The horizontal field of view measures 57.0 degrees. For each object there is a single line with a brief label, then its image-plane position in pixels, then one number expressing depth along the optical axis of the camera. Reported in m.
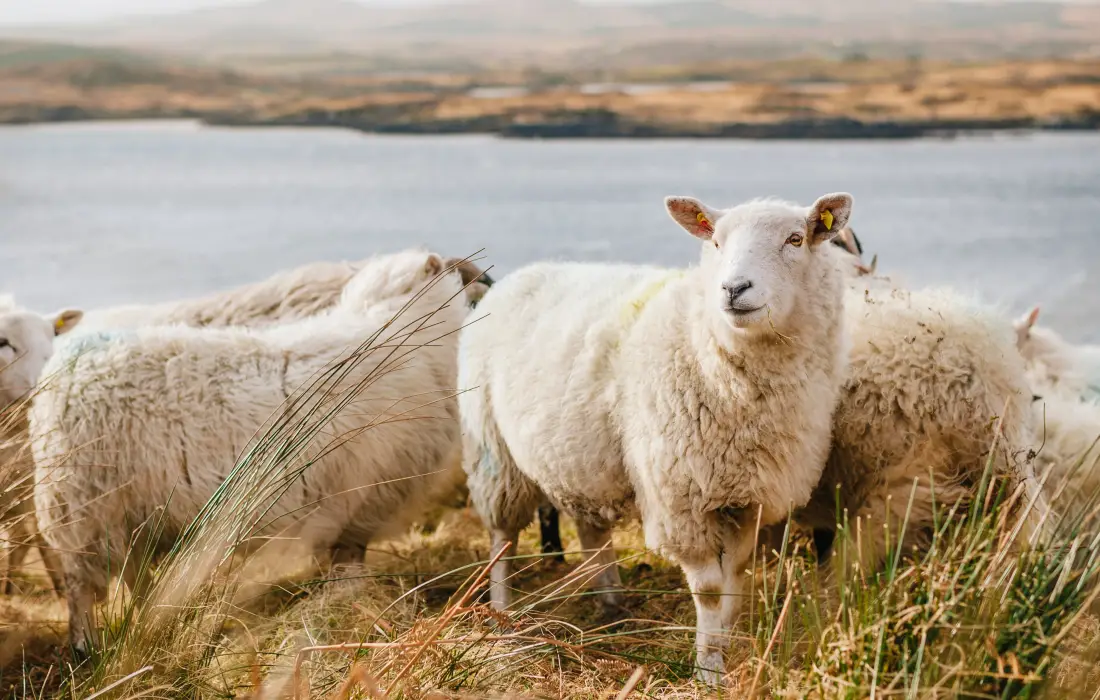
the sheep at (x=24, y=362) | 4.22
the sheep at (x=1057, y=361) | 5.29
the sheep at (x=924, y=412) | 3.49
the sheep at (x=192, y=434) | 4.14
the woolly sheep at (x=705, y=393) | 3.25
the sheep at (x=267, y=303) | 5.76
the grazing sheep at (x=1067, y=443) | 3.56
